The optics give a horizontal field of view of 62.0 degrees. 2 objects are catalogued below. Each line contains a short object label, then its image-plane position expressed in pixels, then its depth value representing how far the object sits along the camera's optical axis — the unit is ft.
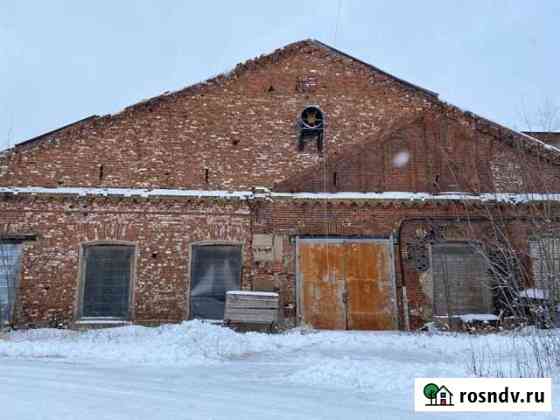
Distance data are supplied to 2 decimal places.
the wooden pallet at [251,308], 33.91
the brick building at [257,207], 37.42
